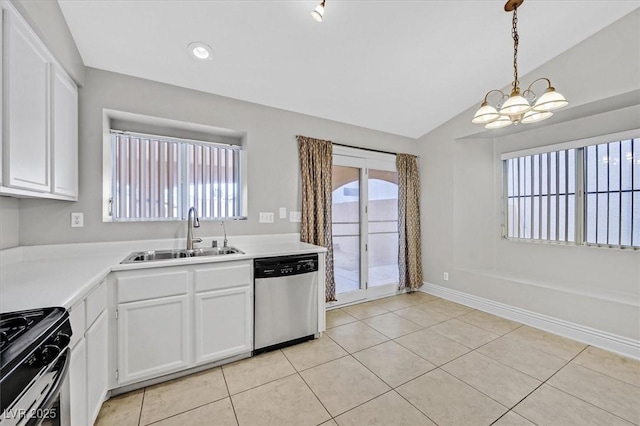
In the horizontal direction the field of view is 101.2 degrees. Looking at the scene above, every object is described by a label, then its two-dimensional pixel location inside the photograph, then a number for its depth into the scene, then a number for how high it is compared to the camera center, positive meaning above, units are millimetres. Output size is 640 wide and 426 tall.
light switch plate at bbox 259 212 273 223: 3045 -58
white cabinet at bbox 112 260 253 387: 1857 -815
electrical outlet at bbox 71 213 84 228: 2211 -68
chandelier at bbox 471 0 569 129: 1765 +747
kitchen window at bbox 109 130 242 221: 2520 +358
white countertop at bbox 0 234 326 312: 1233 -376
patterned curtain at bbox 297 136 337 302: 3230 +202
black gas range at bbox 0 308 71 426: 737 -487
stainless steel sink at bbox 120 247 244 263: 2301 -382
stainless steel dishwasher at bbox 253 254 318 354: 2365 -839
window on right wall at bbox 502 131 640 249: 2834 +234
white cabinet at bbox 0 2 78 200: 1356 +580
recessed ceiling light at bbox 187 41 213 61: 2217 +1396
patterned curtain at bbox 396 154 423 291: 4133 -188
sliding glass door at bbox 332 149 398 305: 3670 -189
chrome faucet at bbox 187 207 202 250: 2494 -137
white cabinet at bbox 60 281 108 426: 1285 -828
